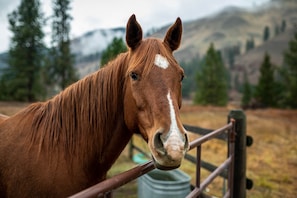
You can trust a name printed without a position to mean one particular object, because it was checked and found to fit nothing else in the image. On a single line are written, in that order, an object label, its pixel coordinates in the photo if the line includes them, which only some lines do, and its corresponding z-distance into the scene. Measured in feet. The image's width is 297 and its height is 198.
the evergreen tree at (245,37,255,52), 565.94
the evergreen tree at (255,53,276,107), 97.91
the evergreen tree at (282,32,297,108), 83.82
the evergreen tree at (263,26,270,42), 591.78
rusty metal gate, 11.44
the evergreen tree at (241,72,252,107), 124.77
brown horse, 5.83
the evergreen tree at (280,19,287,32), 611.47
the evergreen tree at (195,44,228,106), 105.91
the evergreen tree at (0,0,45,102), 78.84
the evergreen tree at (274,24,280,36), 602.36
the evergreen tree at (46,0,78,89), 84.89
